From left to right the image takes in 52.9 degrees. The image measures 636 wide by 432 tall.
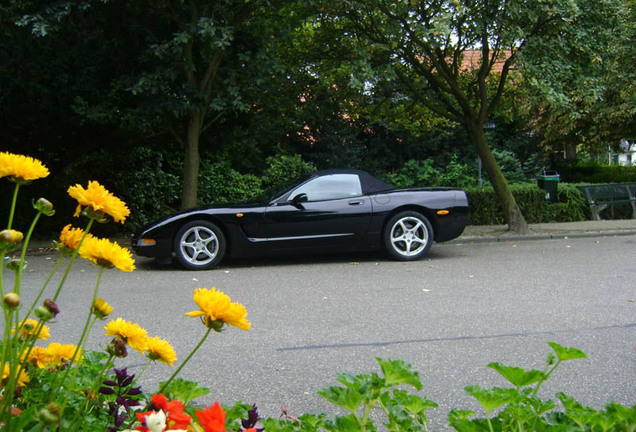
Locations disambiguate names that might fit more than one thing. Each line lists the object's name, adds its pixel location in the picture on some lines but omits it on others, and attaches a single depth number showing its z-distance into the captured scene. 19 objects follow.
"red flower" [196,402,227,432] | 1.07
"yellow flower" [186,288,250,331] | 1.29
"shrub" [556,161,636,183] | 25.11
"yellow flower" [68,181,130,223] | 1.41
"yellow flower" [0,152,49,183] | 1.38
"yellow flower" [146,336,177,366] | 1.49
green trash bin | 16.42
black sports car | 9.14
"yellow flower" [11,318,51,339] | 1.47
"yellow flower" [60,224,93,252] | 1.46
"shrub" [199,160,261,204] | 15.16
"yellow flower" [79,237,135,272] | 1.38
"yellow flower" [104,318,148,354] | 1.47
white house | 24.86
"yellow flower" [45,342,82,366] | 1.73
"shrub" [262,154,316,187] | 16.31
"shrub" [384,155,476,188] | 21.73
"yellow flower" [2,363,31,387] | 1.45
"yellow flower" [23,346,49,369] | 1.72
